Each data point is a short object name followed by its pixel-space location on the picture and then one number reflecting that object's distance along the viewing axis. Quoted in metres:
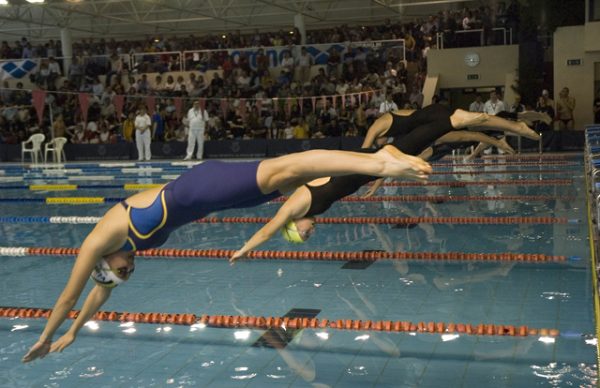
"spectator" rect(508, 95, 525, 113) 14.86
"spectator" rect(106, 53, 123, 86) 20.78
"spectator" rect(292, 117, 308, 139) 17.42
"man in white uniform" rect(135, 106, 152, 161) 17.23
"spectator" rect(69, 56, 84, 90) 20.80
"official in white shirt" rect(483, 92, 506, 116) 14.20
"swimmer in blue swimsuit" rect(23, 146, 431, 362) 3.04
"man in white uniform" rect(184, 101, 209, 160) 16.91
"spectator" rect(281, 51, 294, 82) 19.44
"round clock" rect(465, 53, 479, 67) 18.28
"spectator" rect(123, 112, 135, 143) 19.05
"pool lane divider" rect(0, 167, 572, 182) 11.42
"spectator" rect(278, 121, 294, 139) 17.73
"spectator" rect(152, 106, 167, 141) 18.79
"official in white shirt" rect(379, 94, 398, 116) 16.00
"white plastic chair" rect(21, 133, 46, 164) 18.33
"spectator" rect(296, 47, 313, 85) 19.47
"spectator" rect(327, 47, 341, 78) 18.91
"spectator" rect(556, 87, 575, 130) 16.06
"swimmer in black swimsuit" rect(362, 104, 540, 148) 5.56
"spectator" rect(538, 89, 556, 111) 15.45
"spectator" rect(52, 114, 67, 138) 19.16
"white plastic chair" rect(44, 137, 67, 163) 18.33
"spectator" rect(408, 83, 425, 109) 16.84
